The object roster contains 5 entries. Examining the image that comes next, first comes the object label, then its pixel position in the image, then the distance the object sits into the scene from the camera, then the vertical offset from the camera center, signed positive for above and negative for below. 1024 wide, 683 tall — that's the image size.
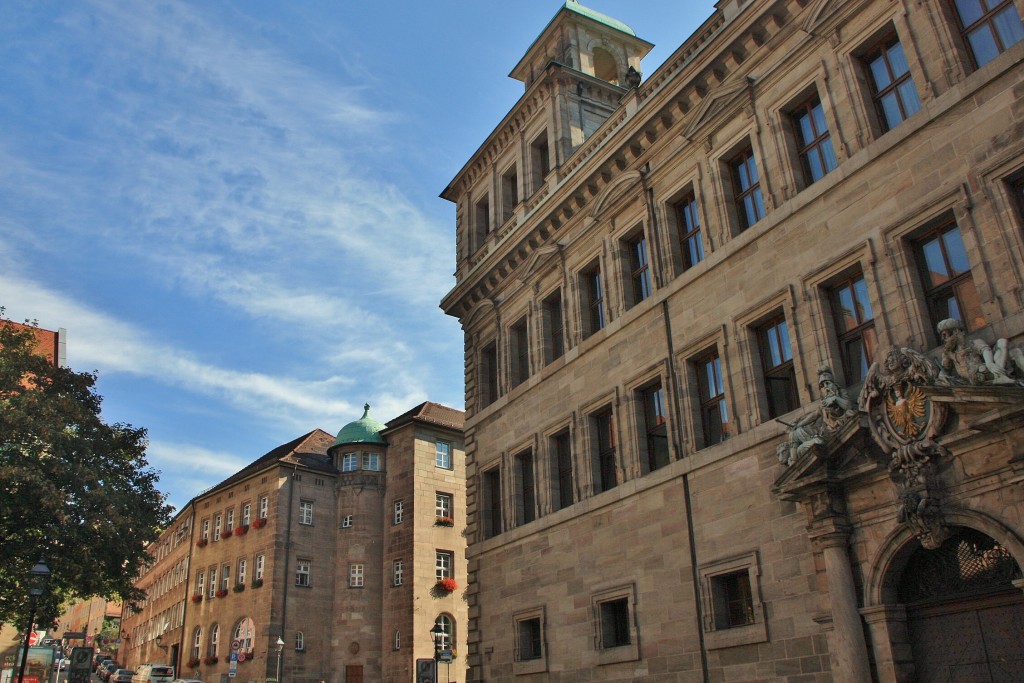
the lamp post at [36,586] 24.17 +3.81
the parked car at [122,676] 51.07 +2.63
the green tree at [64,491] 28.62 +7.29
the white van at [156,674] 47.79 +2.47
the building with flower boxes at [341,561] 46.22 +7.83
